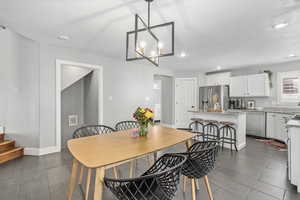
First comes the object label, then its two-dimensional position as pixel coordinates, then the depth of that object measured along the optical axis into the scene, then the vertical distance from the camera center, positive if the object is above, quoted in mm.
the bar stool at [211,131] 4025 -868
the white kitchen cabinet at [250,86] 5066 +461
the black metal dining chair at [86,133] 2230 -549
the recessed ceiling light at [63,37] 2965 +1201
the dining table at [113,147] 1195 -490
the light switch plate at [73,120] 4766 -638
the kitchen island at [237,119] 3852 -515
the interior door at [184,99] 6433 +12
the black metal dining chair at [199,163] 1532 -633
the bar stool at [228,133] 3799 -874
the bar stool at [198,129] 4604 -901
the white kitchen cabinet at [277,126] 4350 -769
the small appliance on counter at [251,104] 5506 -188
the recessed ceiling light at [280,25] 2352 +1142
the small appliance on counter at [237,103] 5752 -144
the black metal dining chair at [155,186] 1091 -654
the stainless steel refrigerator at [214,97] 5750 +85
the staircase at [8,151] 3034 -1048
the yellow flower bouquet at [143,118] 2055 -247
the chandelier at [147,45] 1742 +675
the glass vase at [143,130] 2141 -421
